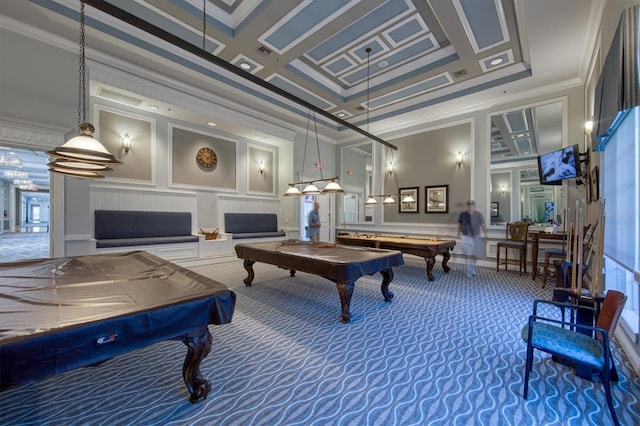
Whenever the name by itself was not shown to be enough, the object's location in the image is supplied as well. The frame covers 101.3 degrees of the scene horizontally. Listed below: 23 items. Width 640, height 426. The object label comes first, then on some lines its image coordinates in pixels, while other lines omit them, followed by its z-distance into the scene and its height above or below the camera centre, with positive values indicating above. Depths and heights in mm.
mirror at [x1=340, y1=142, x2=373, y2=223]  9922 +1295
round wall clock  6898 +1461
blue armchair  1591 -923
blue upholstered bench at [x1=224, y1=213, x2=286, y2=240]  7270 -386
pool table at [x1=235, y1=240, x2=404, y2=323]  3084 -645
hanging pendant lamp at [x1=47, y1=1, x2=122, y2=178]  2268 +495
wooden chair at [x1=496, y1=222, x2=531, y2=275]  5467 -639
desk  4715 -489
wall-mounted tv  4582 +854
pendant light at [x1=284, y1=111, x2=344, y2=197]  4680 +410
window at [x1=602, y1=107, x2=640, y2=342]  2354 -1
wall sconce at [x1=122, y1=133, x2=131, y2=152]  5676 +1518
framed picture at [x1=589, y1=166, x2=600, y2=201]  3793 +417
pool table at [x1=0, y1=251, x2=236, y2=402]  1177 -540
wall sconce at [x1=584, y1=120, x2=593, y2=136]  4527 +1498
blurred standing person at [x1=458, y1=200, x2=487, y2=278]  5449 -404
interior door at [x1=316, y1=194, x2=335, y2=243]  9188 -175
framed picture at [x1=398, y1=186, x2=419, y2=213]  7570 +261
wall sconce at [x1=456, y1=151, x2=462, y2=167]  6746 +1375
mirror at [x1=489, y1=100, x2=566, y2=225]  6773 +1995
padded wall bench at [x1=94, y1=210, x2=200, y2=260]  5230 -463
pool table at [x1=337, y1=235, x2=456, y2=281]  4906 -661
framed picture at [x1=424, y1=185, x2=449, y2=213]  6980 +365
